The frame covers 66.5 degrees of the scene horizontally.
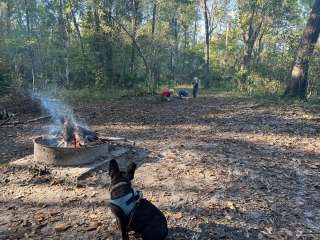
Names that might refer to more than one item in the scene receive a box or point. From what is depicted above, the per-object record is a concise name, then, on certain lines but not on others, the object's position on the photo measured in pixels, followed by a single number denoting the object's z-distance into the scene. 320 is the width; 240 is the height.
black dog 2.66
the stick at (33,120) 7.81
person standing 13.61
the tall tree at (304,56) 10.53
